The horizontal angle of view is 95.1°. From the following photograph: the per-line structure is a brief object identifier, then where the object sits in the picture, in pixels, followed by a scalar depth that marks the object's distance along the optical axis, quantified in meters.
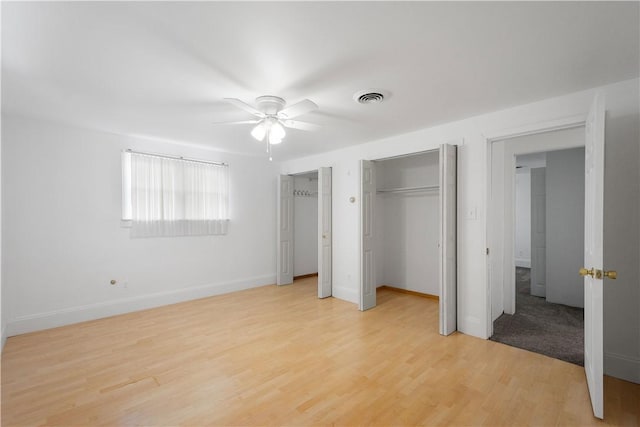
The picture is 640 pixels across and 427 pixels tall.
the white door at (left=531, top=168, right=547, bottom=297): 5.09
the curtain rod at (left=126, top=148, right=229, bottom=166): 4.39
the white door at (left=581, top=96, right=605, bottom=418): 2.02
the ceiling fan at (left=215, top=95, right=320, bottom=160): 2.64
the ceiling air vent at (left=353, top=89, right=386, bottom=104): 2.76
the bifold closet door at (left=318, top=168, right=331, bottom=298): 5.14
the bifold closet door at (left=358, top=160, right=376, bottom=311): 4.41
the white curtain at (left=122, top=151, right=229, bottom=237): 4.40
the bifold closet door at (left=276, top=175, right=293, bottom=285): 6.04
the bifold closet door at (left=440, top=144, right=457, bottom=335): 3.48
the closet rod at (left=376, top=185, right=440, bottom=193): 4.75
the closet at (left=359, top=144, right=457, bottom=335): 3.52
